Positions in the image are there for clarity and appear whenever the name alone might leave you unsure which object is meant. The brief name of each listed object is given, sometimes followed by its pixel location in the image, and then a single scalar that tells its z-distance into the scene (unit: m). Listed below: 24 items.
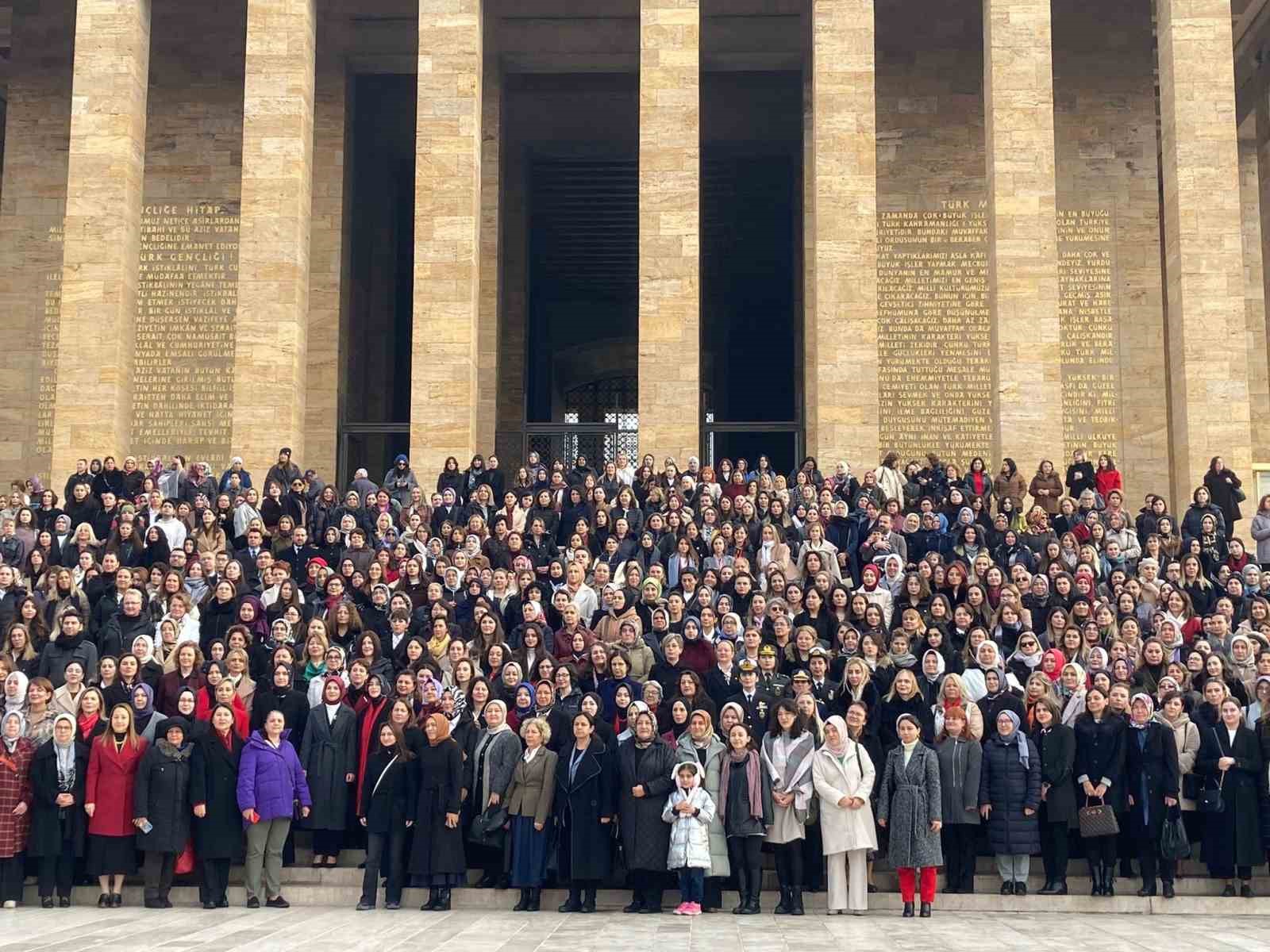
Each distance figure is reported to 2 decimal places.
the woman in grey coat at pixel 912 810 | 13.51
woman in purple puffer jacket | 13.78
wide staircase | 13.96
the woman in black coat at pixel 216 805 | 13.76
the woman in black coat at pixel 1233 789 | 13.98
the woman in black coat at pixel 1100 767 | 13.95
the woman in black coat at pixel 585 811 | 13.70
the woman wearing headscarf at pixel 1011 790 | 13.88
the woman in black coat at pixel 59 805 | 13.79
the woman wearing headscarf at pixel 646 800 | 13.52
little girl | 13.33
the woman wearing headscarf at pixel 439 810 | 13.69
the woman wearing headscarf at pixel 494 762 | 13.90
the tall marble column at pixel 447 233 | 25.45
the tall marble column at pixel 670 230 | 25.39
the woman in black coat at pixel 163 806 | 13.71
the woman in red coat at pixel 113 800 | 13.79
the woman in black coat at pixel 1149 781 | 13.91
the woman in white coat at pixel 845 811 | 13.52
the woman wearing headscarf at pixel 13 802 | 13.70
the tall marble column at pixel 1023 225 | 25.03
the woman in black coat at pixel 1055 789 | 13.89
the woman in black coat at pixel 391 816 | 13.81
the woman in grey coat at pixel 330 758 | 14.27
